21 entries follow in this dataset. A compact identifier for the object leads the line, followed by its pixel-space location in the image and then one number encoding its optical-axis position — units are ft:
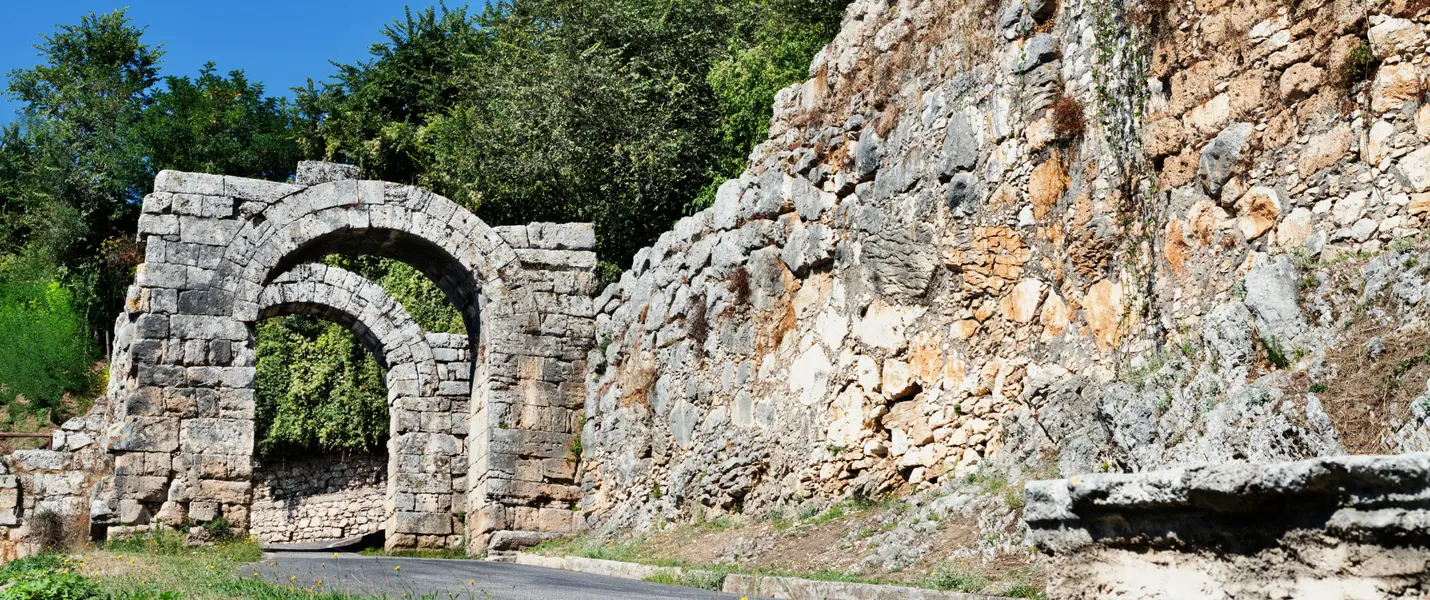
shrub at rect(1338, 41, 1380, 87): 24.06
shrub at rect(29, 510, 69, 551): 50.54
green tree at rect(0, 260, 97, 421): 101.45
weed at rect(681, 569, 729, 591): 29.66
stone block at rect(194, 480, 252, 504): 48.75
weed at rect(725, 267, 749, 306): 42.47
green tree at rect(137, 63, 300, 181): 108.37
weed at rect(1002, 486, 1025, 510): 26.37
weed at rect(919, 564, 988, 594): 23.26
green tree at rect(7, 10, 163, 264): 110.01
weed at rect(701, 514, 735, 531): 39.93
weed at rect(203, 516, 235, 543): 48.34
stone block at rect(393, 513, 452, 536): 57.52
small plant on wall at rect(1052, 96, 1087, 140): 31.12
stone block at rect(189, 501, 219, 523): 48.34
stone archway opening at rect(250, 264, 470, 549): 57.88
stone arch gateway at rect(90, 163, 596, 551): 48.65
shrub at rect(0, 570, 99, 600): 24.47
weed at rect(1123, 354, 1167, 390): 25.80
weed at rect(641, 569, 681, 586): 31.71
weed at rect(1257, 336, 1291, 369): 22.68
